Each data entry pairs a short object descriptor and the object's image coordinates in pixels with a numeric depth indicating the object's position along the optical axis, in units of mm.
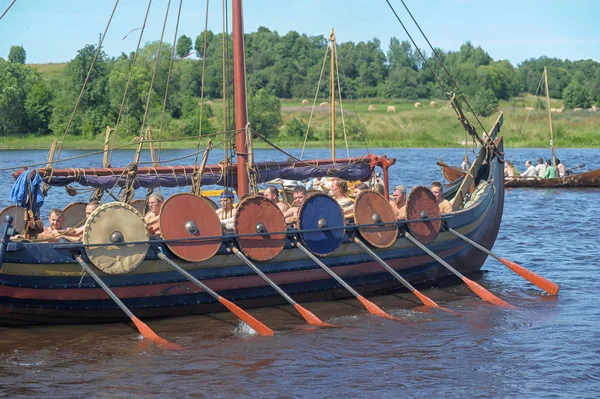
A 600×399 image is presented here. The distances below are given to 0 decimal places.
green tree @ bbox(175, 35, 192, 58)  142862
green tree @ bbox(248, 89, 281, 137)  81938
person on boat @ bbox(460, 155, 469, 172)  37203
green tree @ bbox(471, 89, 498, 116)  98688
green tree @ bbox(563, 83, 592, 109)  102375
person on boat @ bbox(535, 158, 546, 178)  39781
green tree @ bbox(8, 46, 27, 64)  151375
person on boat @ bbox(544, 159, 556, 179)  39594
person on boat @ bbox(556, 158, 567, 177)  39562
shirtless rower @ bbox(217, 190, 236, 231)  15938
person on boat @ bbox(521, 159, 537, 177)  39906
